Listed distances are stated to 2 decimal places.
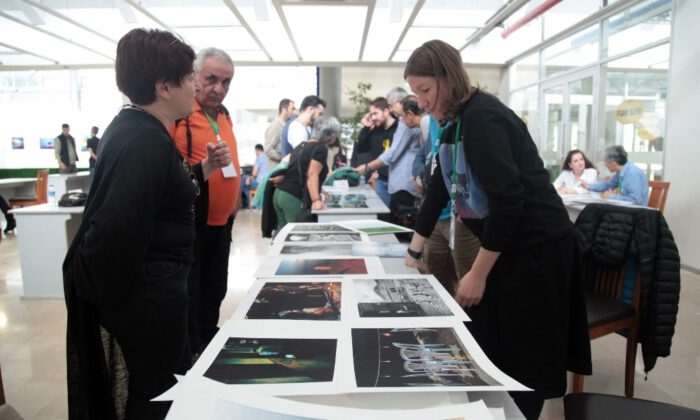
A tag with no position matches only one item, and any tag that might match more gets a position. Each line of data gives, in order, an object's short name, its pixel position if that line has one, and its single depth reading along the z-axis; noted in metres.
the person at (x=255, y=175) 8.72
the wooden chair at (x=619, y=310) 1.81
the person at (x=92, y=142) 9.40
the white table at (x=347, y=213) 2.62
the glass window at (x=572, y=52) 6.61
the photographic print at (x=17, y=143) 10.80
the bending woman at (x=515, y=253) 1.11
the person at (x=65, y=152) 9.01
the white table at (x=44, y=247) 3.45
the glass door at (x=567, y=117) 6.75
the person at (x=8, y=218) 5.84
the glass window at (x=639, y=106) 5.09
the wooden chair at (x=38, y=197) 7.17
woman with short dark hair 0.94
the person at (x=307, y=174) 2.84
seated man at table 4.26
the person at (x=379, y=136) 3.92
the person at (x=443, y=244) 1.51
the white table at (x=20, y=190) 8.35
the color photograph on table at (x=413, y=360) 0.65
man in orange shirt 1.71
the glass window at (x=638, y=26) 5.02
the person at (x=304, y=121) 3.66
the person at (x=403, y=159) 3.05
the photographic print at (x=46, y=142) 10.80
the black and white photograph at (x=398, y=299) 0.92
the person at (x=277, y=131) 4.88
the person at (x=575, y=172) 5.39
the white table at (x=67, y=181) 8.47
